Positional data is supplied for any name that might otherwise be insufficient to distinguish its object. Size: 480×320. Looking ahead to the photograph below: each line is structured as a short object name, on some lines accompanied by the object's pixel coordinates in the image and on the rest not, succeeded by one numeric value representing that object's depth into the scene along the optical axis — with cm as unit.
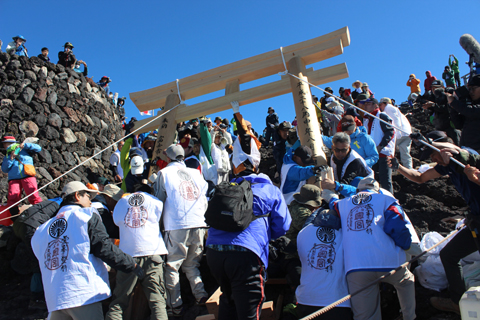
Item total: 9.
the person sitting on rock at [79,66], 1441
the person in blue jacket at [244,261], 263
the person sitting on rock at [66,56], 1371
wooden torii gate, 529
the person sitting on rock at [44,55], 1283
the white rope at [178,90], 643
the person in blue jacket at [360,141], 492
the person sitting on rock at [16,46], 1212
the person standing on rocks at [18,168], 675
